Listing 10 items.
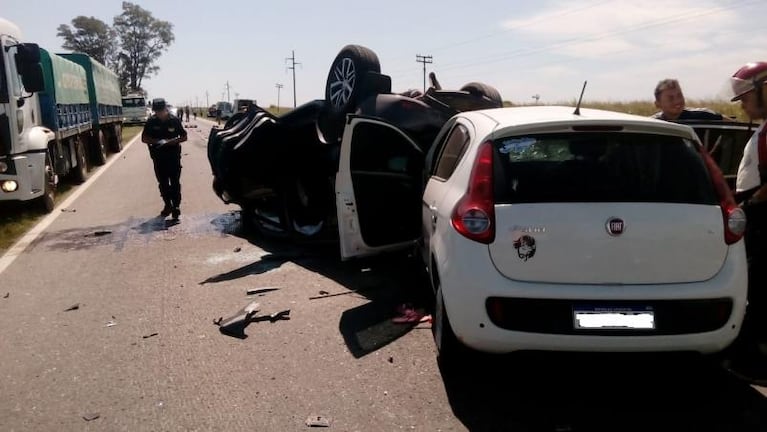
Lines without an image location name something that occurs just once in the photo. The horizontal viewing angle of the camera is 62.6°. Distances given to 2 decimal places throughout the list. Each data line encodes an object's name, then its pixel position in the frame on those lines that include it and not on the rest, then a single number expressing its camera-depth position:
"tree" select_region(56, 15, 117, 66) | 89.81
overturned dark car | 7.33
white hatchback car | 3.18
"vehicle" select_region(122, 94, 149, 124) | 48.41
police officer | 9.54
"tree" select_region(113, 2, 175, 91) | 93.00
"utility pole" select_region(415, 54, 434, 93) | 81.75
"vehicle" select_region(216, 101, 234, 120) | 61.62
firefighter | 3.81
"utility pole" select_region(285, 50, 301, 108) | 102.12
